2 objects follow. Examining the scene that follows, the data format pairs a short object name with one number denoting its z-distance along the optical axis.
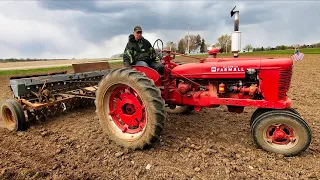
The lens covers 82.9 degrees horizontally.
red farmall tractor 2.44
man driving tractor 3.19
